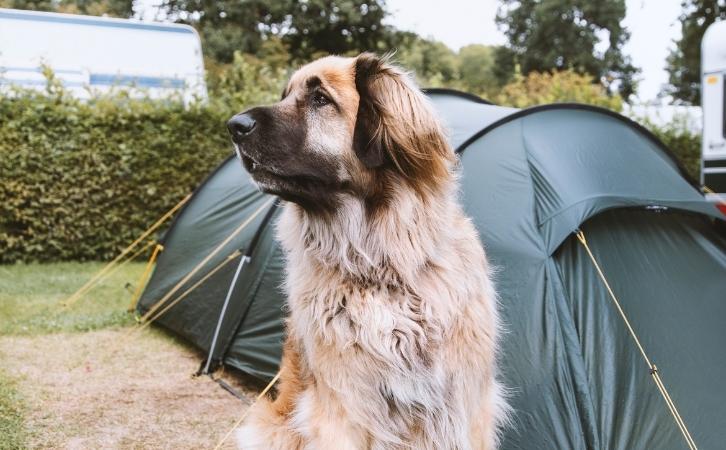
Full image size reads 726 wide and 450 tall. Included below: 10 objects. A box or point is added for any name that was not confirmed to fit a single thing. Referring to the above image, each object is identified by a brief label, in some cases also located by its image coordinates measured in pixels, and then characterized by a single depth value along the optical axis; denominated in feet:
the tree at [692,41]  69.21
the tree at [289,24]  66.95
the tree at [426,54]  69.92
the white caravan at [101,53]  31.35
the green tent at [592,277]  9.89
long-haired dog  7.77
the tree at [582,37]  103.04
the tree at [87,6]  65.98
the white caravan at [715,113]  23.73
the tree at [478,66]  113.91
